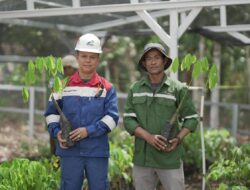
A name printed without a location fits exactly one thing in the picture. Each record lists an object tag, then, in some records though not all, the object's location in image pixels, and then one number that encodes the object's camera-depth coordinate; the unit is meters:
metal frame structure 5.39
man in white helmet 3.93
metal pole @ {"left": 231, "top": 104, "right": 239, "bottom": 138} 9.48
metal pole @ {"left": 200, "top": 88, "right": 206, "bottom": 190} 5.34
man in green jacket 3.99
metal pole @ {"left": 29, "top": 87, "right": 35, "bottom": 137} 10.48
